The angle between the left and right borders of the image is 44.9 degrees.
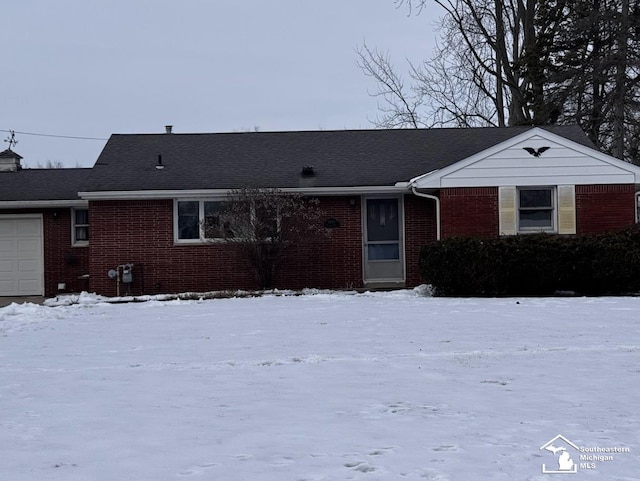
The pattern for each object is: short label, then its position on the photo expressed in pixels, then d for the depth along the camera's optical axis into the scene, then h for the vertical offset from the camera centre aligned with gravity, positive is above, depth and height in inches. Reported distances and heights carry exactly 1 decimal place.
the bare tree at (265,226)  705.0 +25.9
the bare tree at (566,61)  1146.7 +297.9
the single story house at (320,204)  713.0 +45.5
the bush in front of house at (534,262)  647.8 -10.3
